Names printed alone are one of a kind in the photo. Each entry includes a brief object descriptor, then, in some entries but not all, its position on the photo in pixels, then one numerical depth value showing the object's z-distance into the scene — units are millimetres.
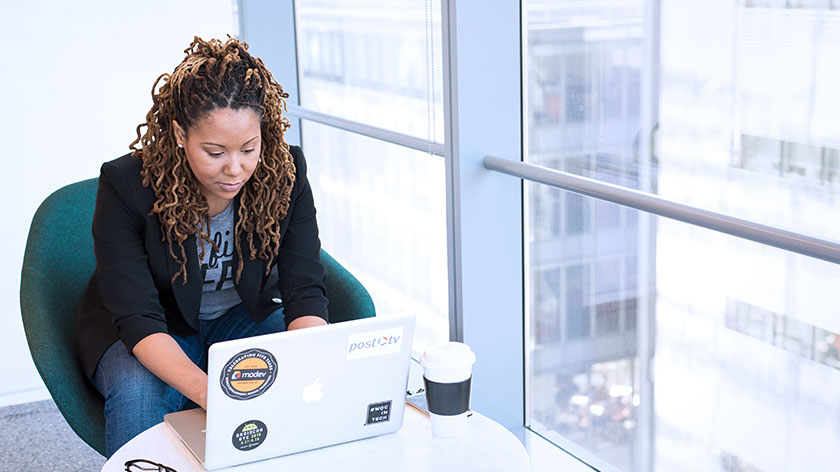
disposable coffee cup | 1308
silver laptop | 1176
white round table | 1233
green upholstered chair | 1676
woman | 1554
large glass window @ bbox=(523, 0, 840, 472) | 1523
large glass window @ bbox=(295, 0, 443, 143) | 2844
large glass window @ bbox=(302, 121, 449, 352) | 2820
